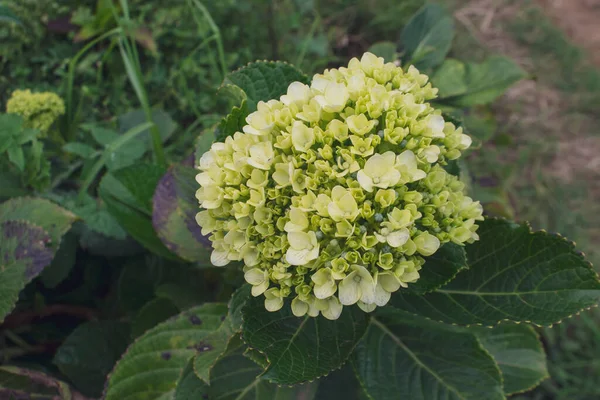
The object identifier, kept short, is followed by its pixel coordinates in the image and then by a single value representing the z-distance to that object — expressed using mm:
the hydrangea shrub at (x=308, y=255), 390
